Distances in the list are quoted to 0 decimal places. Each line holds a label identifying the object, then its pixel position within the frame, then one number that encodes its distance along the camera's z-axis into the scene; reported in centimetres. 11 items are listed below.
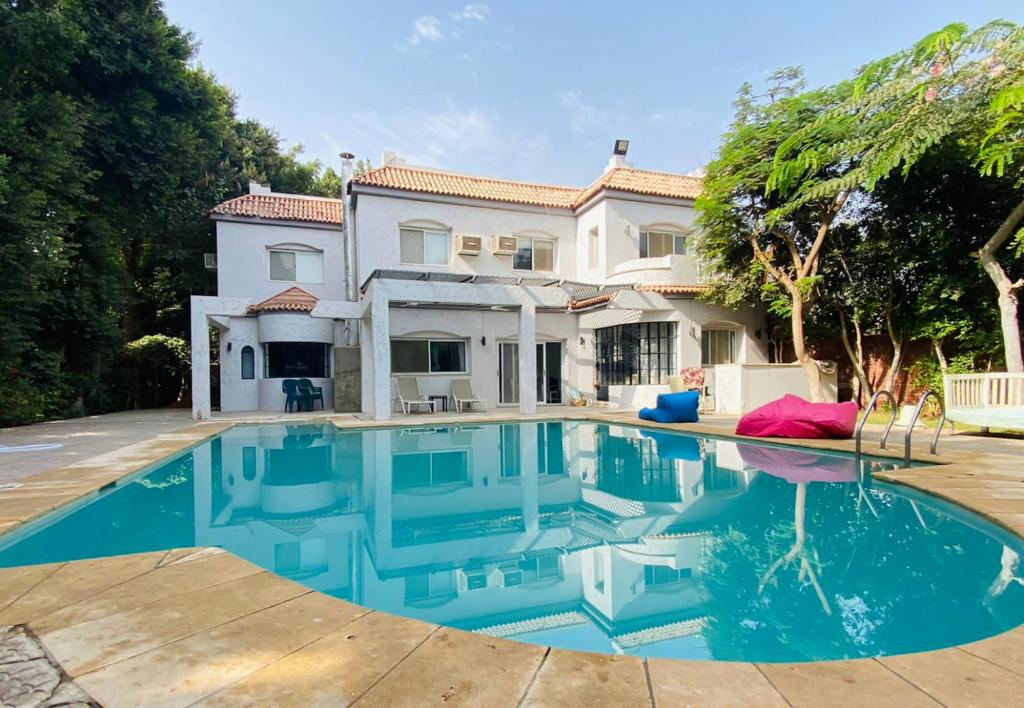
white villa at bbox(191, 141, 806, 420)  1498
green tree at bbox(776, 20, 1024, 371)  915
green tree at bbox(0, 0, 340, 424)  1170
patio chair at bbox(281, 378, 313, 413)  1657
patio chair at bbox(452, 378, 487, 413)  1614
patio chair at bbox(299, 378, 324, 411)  1672
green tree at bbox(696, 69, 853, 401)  1207
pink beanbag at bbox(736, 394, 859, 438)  901
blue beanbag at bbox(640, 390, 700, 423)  1209
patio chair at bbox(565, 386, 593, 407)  1736
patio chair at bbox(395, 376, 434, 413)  1559
